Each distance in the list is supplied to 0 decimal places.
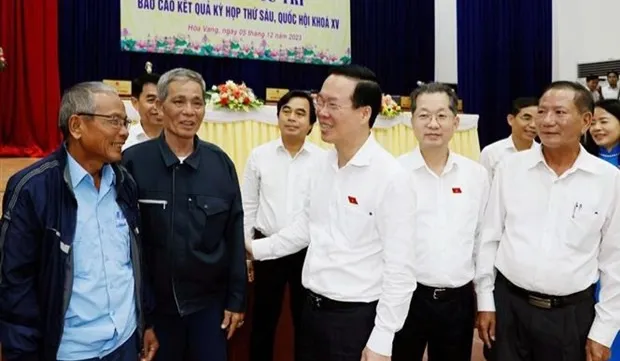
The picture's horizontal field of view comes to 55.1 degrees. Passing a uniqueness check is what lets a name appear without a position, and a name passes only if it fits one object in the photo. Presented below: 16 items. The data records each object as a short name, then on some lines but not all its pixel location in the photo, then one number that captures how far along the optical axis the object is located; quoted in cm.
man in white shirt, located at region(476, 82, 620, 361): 194
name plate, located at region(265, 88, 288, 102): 663
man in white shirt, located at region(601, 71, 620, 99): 794
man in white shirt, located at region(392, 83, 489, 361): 213
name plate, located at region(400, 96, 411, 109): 705
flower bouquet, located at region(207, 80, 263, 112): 495
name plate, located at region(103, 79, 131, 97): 570
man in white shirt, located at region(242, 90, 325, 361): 280
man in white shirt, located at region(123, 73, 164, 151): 315
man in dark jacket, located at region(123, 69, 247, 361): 195
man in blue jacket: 152
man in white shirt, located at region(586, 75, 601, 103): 785
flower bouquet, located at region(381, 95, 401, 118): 604
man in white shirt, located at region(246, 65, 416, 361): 174
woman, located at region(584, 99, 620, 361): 299
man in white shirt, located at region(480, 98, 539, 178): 408
